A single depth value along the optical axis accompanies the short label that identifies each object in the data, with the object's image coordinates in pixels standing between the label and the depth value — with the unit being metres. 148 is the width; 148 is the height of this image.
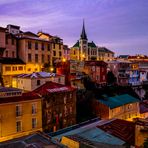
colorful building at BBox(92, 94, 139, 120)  45.12
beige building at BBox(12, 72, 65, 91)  38.97
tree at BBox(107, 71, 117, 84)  67.50
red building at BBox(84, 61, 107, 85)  61.81
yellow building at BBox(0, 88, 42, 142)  29.75
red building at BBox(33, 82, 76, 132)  35.66
